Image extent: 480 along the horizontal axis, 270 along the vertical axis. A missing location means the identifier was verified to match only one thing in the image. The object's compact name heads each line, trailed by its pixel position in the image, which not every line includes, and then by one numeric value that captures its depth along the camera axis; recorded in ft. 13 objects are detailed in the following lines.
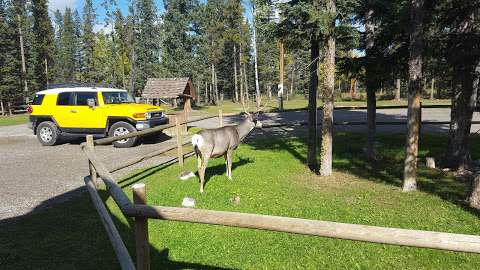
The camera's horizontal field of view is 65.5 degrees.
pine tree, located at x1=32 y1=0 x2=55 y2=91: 184.44
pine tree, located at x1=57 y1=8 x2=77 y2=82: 280.51
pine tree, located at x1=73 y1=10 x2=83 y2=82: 287.69
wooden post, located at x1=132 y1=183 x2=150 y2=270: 11.14
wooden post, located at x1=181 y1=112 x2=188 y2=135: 67.60
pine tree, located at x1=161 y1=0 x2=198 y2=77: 176.04
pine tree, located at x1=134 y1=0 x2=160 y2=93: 225.97
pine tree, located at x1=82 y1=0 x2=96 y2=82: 238.87
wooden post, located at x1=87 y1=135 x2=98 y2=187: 27.25
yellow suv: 55.01
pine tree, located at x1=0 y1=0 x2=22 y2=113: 151.02
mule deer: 31.28
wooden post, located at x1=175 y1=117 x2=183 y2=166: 41.54
